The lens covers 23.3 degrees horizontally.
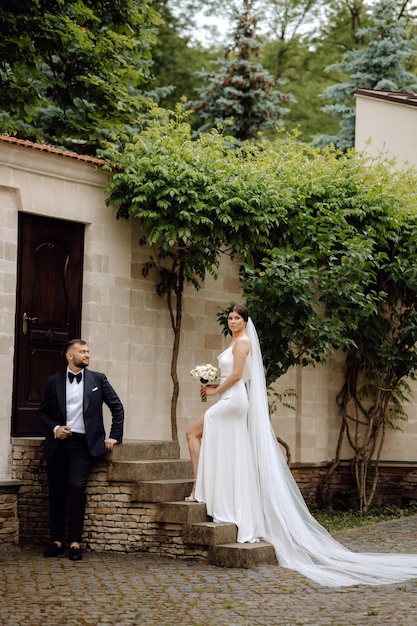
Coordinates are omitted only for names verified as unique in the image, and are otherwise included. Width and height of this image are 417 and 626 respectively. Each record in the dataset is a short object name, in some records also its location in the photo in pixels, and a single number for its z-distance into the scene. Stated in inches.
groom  360.2
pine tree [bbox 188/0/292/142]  863.7
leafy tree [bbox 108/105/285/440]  427.2
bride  355.3
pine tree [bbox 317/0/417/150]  864.9
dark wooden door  402.3
